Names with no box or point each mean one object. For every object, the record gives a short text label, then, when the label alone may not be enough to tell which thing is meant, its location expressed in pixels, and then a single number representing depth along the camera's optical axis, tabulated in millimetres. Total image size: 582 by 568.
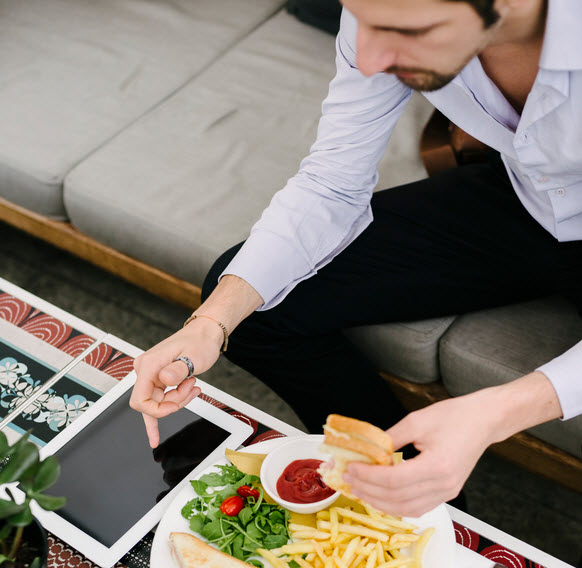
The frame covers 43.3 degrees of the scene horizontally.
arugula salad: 1012
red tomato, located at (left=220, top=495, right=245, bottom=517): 1038
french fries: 959
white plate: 975
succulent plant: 781
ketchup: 1033
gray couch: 1546
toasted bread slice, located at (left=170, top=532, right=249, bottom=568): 965
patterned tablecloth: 1276
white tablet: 1092
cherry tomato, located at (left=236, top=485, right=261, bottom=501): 1066
